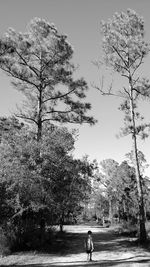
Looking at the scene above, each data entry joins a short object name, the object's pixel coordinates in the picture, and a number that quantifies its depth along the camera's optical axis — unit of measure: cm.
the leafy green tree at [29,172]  1266
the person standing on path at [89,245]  1152
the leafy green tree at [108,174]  4734
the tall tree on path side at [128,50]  1889
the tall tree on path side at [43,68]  1755
